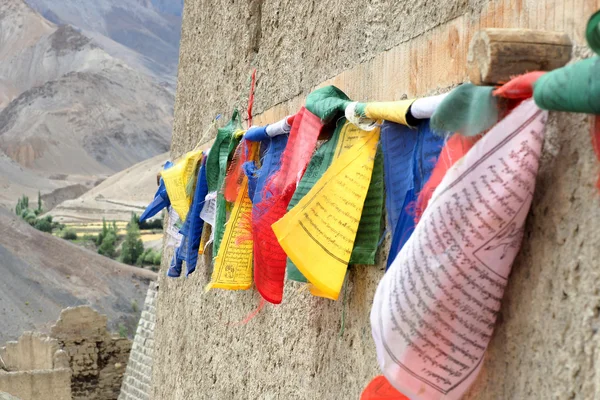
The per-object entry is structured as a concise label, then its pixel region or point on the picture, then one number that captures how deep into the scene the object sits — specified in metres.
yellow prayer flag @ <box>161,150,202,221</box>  4.22
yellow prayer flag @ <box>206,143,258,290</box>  3.30
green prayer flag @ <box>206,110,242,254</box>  3.53
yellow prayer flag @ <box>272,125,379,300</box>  2.14
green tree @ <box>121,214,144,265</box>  37.88
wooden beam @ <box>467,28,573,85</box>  1.38
